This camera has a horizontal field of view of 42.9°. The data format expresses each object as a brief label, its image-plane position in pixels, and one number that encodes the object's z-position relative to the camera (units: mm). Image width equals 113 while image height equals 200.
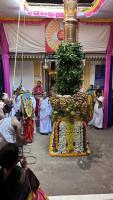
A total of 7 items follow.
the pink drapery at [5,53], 4417
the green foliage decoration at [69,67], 3141
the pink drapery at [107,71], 4519
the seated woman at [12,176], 1181
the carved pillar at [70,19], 3288
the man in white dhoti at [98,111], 4457
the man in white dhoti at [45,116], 4029
